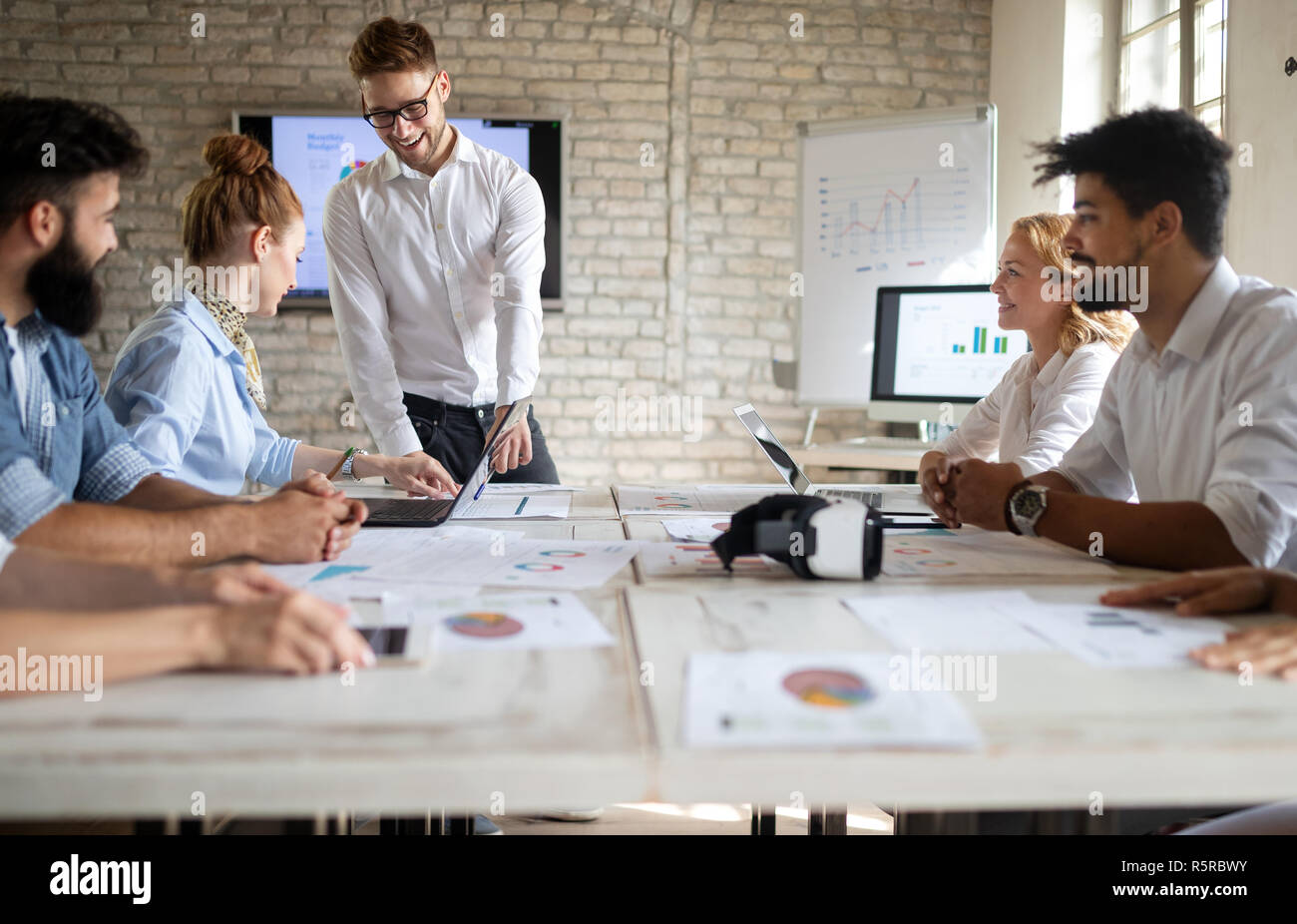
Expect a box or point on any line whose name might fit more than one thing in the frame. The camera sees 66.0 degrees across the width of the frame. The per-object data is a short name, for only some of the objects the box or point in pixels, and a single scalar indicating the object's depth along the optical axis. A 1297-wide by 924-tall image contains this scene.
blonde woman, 2.13
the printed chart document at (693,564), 1.22
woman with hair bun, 1.68
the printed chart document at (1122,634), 0.86
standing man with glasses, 2.66
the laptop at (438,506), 1.61
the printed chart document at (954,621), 0.91
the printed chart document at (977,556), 1.26
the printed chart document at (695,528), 1.50
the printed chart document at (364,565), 1.10
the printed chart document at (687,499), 1.83
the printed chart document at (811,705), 0.67
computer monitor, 3.56
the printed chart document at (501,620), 0.89
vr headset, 1.15
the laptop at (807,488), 1.71
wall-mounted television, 4.52
